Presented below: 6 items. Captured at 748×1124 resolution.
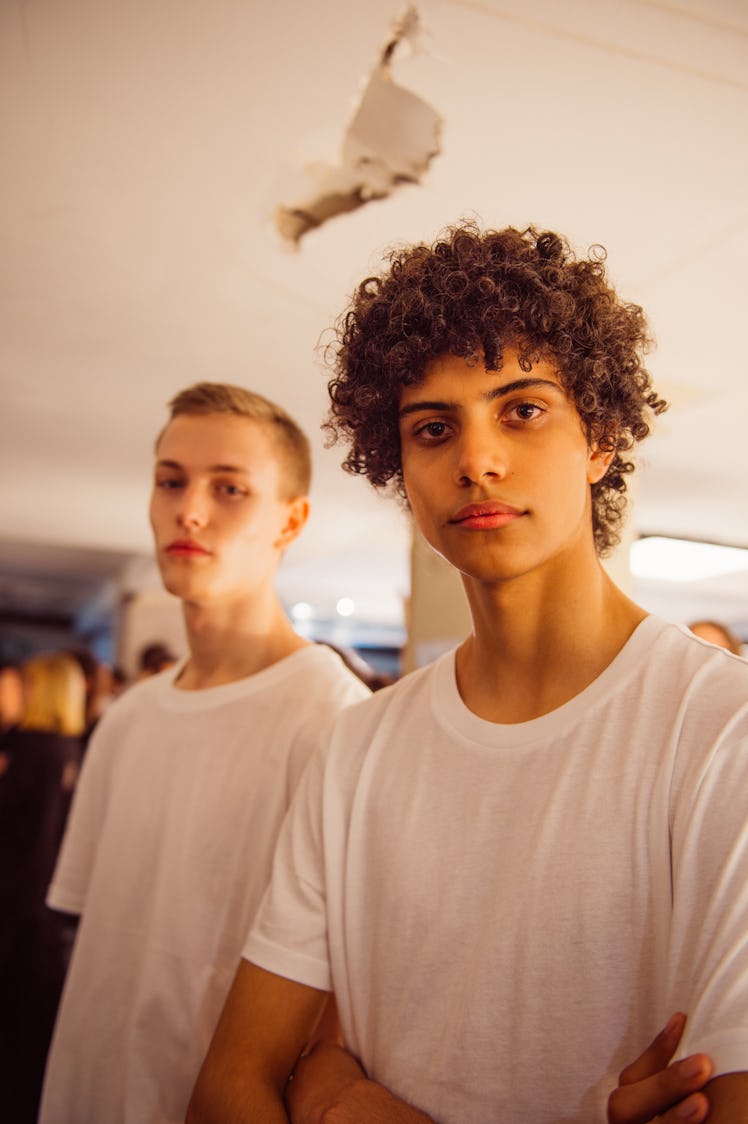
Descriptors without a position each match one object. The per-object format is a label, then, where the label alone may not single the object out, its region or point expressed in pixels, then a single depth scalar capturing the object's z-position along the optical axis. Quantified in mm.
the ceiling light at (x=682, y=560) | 6699
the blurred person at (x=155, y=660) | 5602
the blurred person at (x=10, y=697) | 4449
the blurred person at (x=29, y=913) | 2881
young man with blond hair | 1440
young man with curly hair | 879
